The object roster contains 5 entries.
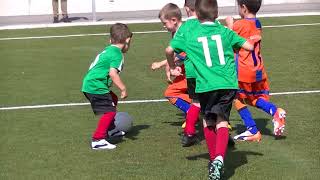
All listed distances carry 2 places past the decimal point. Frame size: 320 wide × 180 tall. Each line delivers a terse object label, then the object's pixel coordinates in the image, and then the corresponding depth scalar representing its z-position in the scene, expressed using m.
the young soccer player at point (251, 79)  11.93
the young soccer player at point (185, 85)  11.95
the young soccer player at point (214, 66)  10.03
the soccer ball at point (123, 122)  12.82
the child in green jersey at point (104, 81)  11.86
